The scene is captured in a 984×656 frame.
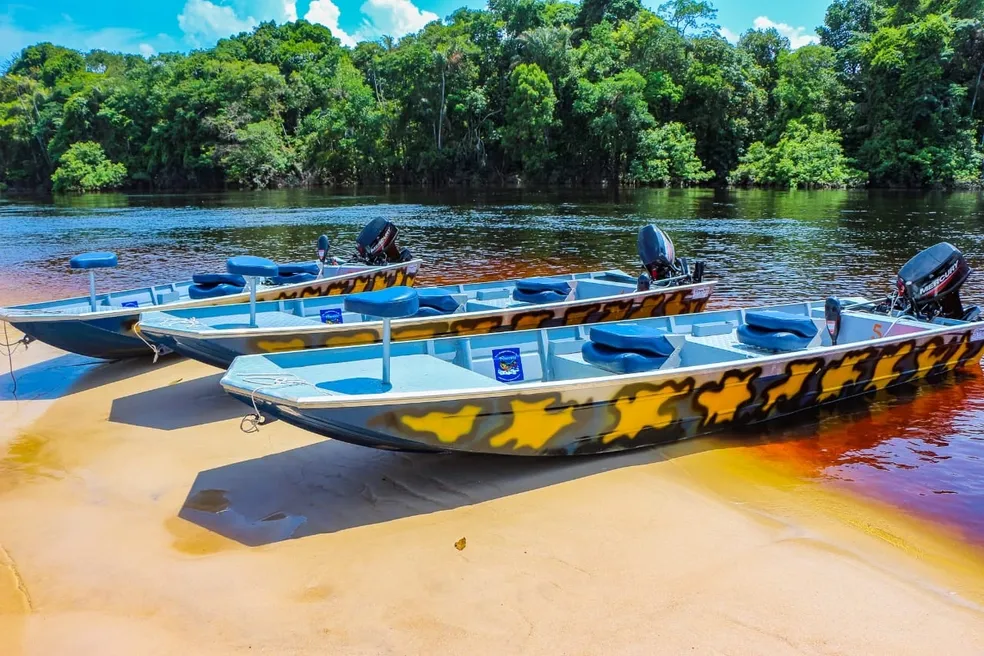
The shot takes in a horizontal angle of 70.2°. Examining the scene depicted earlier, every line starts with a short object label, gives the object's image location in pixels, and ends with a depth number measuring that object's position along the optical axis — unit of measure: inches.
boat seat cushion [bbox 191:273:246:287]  394.9
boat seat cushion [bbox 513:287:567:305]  405.5
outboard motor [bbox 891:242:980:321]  330.3
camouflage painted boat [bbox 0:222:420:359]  324.5
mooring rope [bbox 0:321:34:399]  324.5
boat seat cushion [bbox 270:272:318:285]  456.1
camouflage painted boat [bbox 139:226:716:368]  291.1
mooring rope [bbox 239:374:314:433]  197.8
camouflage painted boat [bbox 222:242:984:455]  201.3
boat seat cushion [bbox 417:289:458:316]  358.9
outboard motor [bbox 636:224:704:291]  422.6
